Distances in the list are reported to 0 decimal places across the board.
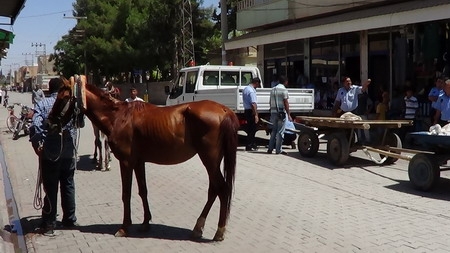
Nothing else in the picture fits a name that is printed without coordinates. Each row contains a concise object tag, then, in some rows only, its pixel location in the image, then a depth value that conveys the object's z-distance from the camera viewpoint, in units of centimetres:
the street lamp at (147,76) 4756
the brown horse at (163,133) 593
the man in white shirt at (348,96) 1255
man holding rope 620
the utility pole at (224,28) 2752
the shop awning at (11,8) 888
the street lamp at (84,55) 4851
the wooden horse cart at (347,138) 1032
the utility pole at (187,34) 3556
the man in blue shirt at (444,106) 1045
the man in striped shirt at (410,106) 1405
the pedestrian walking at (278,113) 1238
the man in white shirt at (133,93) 1087
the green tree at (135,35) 3803
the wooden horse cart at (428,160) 816
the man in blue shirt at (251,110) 1303
